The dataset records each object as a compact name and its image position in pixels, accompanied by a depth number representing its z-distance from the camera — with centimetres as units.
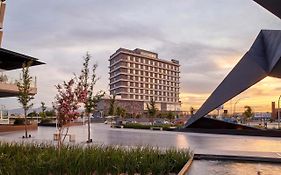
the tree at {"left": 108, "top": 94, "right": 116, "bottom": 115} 2953
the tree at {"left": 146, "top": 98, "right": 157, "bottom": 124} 2637
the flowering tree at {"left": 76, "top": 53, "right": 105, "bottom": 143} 1127
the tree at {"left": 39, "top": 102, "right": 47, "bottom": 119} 3096
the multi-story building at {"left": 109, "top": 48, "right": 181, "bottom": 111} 6337
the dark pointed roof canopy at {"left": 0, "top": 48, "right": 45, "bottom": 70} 1954
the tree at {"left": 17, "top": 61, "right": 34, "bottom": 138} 1411
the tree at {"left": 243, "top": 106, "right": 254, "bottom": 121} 3203
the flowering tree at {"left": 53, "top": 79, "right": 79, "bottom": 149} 664
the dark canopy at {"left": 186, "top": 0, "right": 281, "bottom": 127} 1264
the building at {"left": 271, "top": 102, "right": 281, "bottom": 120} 3934
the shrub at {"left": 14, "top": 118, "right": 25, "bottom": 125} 2040
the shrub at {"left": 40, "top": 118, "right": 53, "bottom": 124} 2839
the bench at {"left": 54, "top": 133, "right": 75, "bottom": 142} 1114
